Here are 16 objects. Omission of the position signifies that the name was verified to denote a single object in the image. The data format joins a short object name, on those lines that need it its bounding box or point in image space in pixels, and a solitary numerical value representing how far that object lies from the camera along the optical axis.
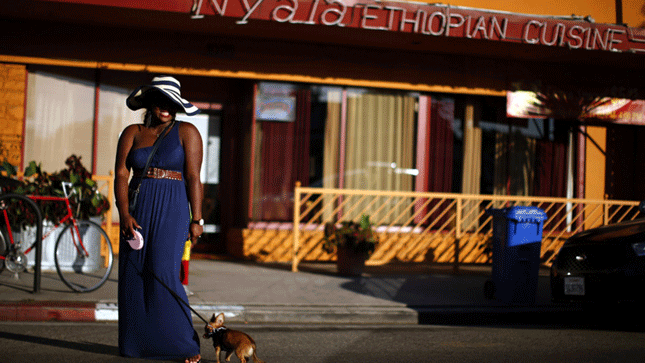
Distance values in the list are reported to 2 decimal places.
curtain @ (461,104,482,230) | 11.59
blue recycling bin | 7.65
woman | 4.61
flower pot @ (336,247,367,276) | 9.32
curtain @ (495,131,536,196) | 11.77
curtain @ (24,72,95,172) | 10.48
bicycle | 7.38
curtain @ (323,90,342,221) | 11.11
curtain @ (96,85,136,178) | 10.81
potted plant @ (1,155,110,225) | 8.18
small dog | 4.53
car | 6.41
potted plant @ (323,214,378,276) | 9.17
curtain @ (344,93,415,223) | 11.21
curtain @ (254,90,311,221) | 10.91
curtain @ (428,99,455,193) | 11.47
